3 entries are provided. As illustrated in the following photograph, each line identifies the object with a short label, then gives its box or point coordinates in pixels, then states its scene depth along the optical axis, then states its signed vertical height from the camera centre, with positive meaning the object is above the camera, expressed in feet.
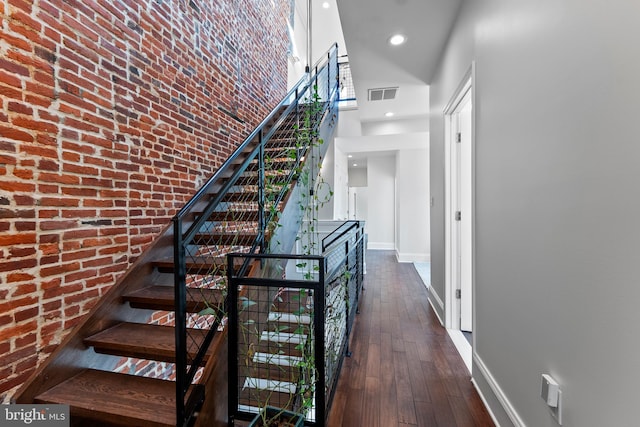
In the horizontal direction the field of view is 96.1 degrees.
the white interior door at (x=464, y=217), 9.19 -0.22
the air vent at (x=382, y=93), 13.57 +5.77
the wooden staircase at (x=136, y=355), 4.84 -2.74
